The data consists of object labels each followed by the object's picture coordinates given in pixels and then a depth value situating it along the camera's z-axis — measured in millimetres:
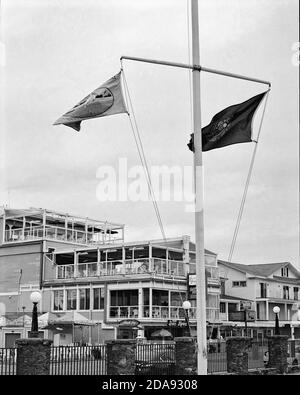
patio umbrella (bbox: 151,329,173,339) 35469
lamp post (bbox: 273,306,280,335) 23747
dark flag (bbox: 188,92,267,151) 14461
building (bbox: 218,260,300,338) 49012
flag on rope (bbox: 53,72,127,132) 13977
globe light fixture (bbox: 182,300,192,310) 22734
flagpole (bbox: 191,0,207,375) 13062
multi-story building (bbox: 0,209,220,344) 38438
